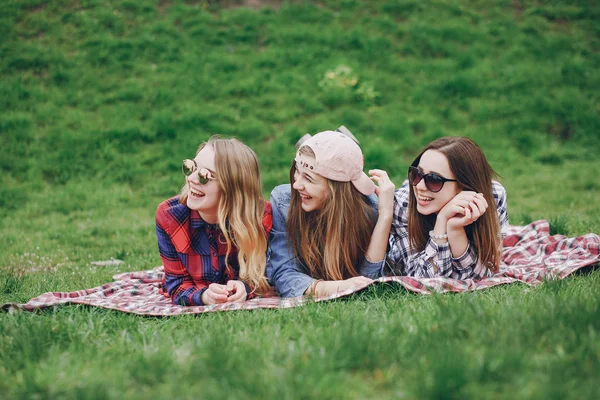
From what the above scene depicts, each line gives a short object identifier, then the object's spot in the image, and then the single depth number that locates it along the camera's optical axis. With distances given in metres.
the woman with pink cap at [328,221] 4.23
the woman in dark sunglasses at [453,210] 4.07
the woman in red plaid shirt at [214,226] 4.13
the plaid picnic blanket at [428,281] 3.71
